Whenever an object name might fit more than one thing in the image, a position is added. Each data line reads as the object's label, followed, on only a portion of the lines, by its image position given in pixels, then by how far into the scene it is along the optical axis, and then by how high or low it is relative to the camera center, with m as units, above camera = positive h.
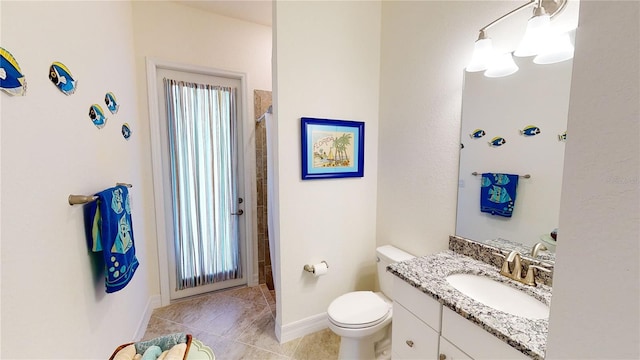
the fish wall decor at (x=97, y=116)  1.31 +0.24
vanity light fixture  1.07 +0.53
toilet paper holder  1.97 -0.83
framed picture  1.90 +0.11
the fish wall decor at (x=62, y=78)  0.98 +0.34
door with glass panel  2.35 -0.16
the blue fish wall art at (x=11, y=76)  0.73 +0.26
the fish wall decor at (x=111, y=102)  1.51 +0.36
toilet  1.56 -0.99
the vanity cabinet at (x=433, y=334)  0.93 -0.73
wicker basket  1.00 -0.76
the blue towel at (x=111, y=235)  1.19 -0.36
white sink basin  1.10 -0.64
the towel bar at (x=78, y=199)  1.06 -0.16
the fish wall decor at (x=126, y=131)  1.78 +0.22
